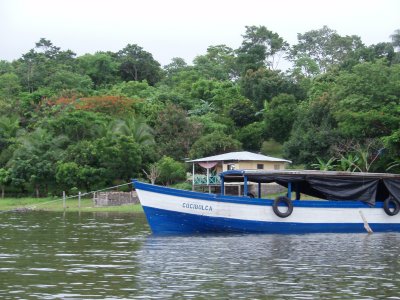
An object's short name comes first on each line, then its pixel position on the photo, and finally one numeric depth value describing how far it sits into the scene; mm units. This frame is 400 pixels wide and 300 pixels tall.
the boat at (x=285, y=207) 29000
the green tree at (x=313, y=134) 57969
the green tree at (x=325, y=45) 97312
